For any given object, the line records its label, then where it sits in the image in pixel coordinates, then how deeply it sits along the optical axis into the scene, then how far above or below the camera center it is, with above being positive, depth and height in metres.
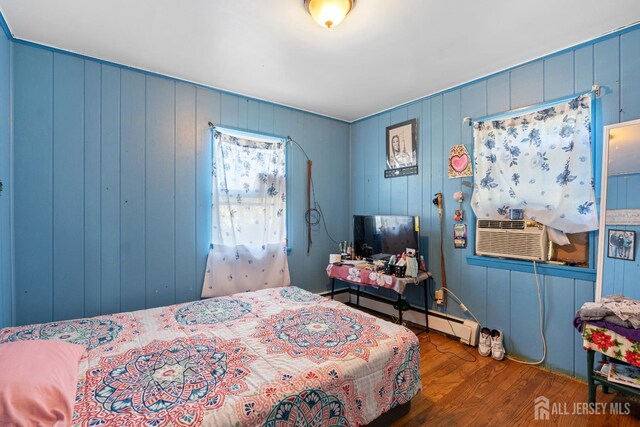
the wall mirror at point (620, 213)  1.92 +0.00
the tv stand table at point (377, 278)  2.80 -0.66
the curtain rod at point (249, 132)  3.04 +0.90
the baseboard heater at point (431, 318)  2.77 -1.12
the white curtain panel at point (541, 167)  2.17 +0.38
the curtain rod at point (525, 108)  2.12 +0.89
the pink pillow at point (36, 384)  1.00 -0.65
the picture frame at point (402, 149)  3.33 +0.75
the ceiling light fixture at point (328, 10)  1.69 +1.19
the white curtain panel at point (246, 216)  3.02 -0.03
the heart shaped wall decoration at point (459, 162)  2.85 +0.51
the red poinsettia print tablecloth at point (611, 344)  1.65 -0.76
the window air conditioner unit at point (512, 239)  2.39 -0.22
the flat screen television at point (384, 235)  3.02 -0.24
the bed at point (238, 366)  1.17 -0.75
